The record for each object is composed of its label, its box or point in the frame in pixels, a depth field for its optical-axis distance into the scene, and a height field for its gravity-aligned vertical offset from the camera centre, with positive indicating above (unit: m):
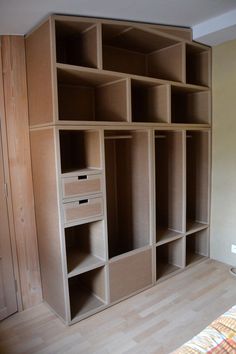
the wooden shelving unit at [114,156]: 2.11 -0.11
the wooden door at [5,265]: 2.24 -0.95
